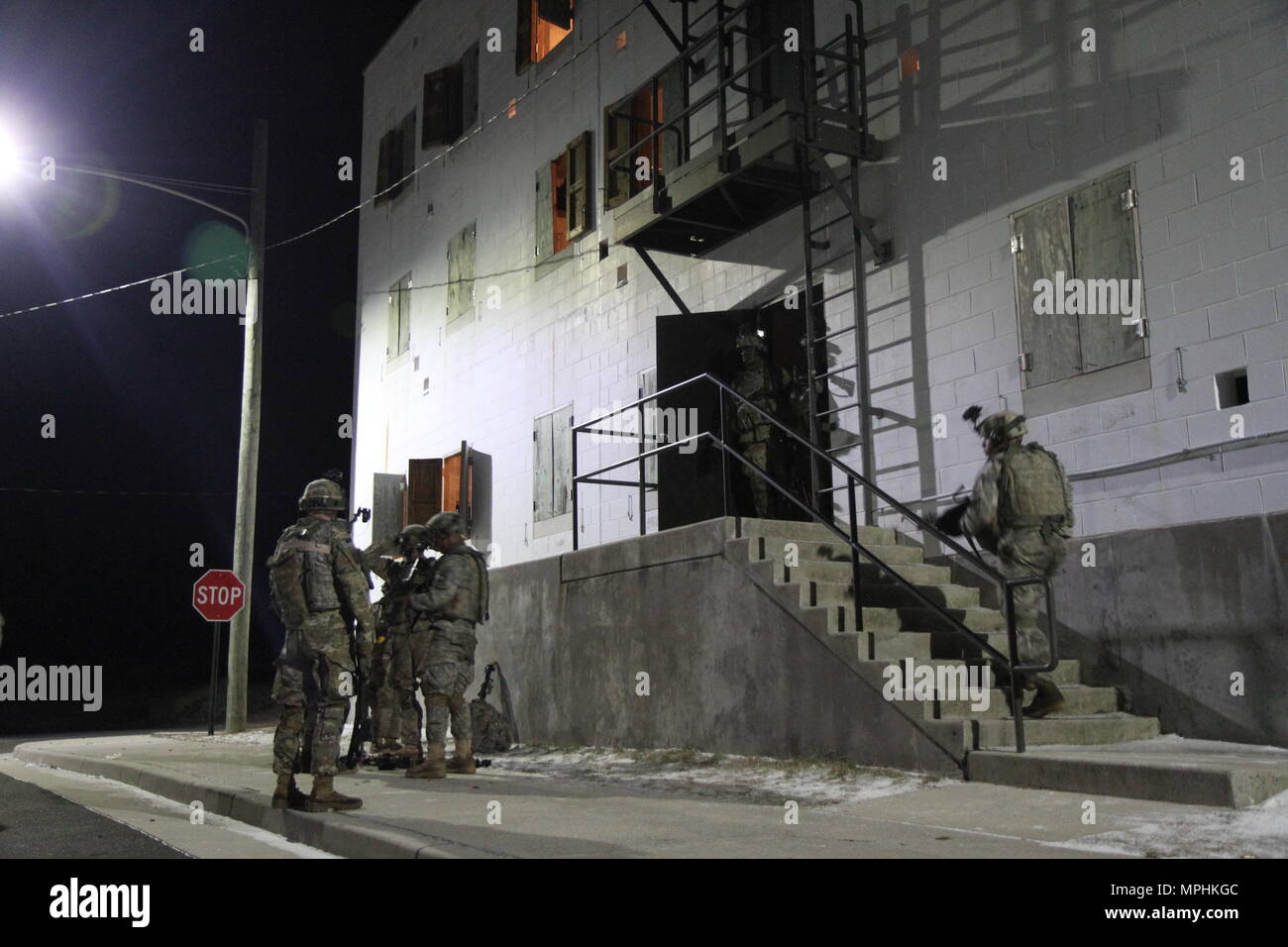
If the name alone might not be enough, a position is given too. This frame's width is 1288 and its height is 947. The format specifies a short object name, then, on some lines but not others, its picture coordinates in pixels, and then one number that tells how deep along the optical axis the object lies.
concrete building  7.70
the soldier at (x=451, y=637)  9.07
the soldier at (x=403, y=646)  10.04
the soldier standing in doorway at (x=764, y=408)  11.30
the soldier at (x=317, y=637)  6.93
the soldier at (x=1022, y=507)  7.72
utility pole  16.78
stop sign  16.70
